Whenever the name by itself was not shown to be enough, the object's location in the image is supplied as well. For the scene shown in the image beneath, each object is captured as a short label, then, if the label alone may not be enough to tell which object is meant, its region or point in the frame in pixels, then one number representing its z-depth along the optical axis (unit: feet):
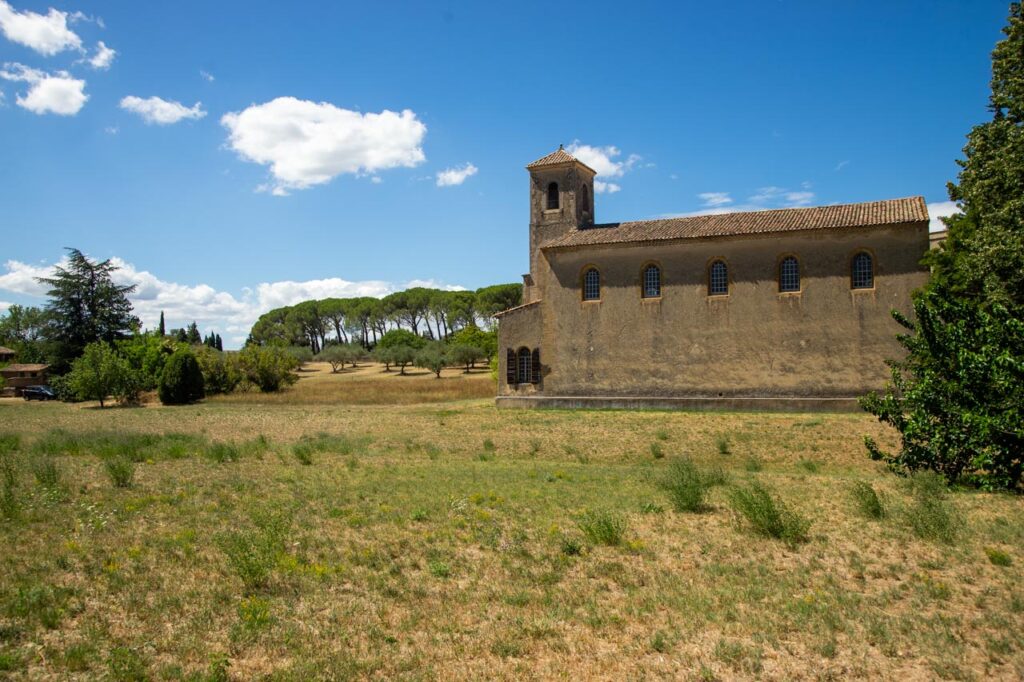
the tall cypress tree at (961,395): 40.87
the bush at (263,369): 169.17
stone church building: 92.17
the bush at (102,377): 142.82
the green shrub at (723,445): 66.64
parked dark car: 177.99
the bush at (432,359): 230.89
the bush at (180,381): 146.82
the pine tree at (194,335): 342.75
